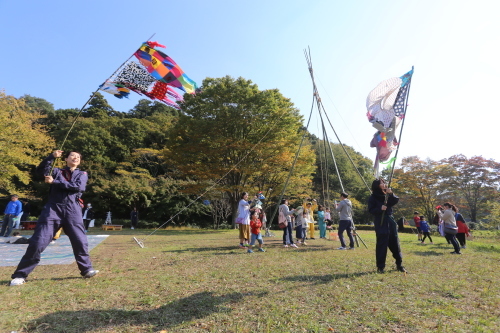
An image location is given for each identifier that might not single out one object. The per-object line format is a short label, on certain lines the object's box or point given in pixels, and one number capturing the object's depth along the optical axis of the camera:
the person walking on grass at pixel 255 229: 8.98
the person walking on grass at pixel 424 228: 13.19
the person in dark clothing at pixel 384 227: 5.88
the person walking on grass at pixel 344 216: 9.42
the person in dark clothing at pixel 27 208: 16.33
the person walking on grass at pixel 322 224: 13.39
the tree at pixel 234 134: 20.34
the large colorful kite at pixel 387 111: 6.79
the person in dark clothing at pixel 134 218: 26.30
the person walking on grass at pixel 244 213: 9.24
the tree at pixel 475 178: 30.73
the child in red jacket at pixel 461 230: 10.31
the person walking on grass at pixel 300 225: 10.78
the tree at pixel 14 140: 19.41
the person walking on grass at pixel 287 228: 9.94
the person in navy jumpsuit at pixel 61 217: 4.79
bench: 22.24
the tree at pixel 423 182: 30.69
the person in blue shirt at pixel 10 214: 11.91
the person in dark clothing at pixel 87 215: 17.65
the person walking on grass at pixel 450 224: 9.10
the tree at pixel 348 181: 38.81
